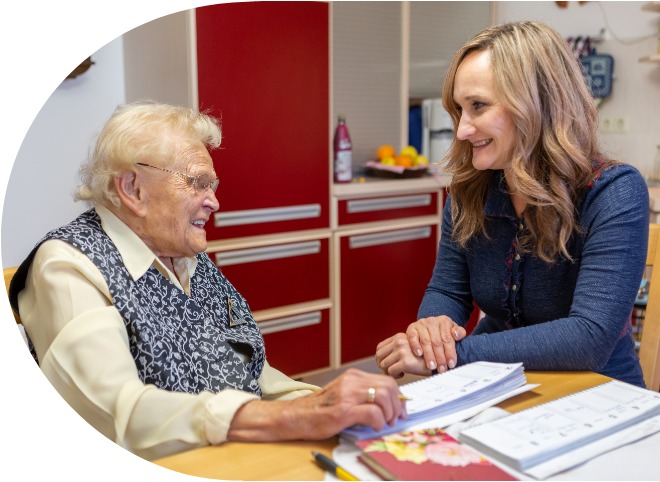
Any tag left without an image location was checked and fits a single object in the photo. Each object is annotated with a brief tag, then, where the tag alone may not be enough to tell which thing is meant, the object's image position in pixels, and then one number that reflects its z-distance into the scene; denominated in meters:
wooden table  0.84
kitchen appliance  3.46
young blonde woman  1.24
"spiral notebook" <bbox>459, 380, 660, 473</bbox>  0.86
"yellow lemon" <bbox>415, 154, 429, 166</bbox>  3.27
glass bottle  3.05
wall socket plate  3.46
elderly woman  0.95
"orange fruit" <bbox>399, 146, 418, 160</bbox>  3.27
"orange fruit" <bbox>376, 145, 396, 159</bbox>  3.25
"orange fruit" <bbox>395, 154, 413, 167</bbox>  3.22
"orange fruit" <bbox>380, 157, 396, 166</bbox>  3.21
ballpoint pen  0.83
